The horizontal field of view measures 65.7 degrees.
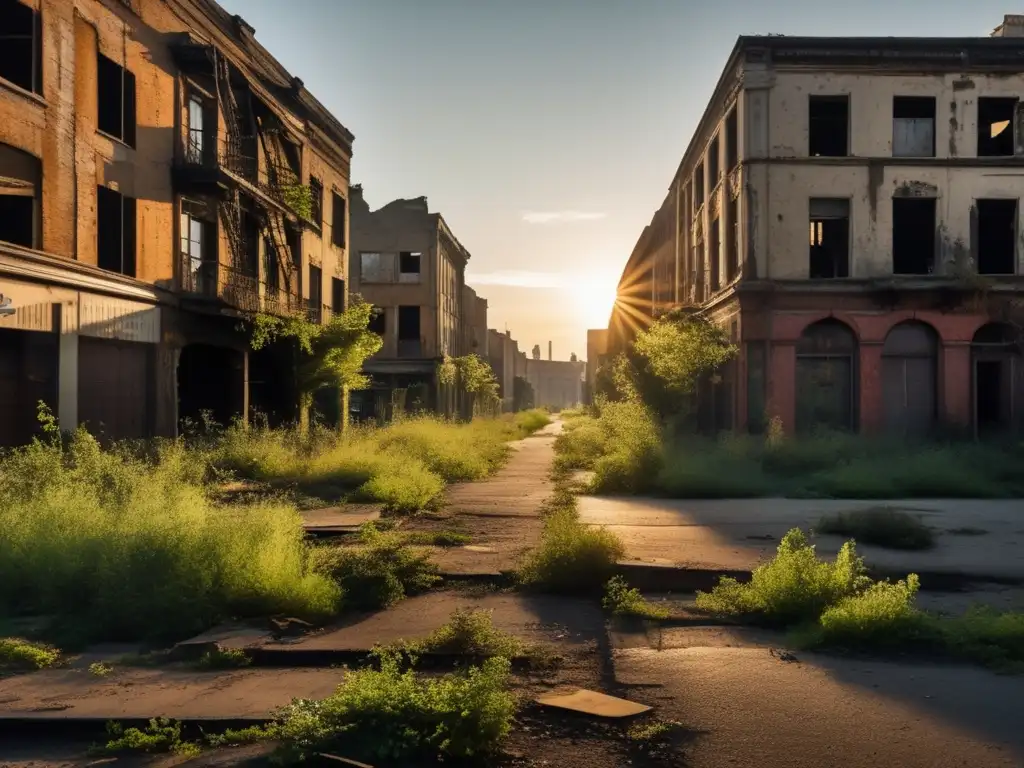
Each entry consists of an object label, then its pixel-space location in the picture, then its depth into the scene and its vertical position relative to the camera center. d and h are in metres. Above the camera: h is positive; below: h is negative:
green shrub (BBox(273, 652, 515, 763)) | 3.90 -1.70
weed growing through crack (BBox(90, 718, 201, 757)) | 4.07 -1.85
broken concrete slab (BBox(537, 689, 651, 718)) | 4.51 -1.85
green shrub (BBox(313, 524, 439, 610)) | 6.89 -1.71
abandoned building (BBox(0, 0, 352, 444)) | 12.95 +3.65
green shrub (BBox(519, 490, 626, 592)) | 7.38 -1.65
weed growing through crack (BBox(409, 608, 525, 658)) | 5.43 -1.78
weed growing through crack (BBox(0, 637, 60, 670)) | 5.39 -1.87
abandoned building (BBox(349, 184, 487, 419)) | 37.84 +4.69
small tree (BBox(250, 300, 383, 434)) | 21.95 +1.20
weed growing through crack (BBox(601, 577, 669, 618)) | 6.49 -1.81
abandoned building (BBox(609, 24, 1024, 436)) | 21.09 +4.20
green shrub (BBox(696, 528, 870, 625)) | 6.25 -1.61
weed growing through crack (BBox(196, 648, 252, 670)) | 5.37 -1.87
